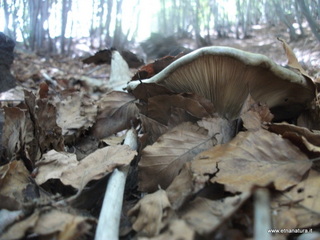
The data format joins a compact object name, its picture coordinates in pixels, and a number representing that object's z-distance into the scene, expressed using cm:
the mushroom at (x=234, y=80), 18
